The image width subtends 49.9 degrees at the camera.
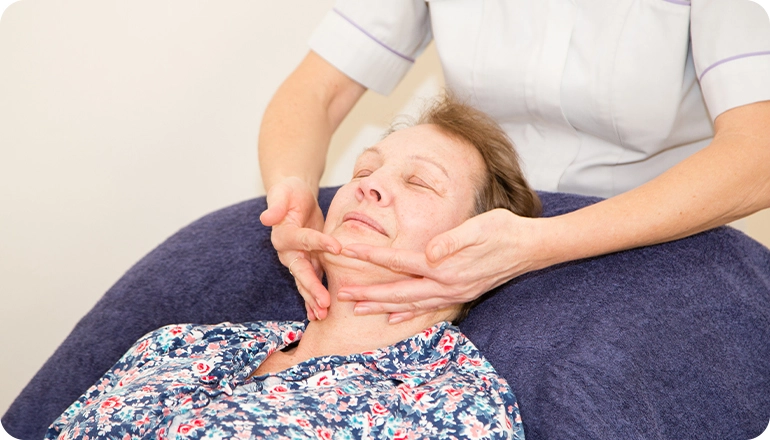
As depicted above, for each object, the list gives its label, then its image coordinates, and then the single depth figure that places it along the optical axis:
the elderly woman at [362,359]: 1.42
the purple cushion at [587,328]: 1.57
